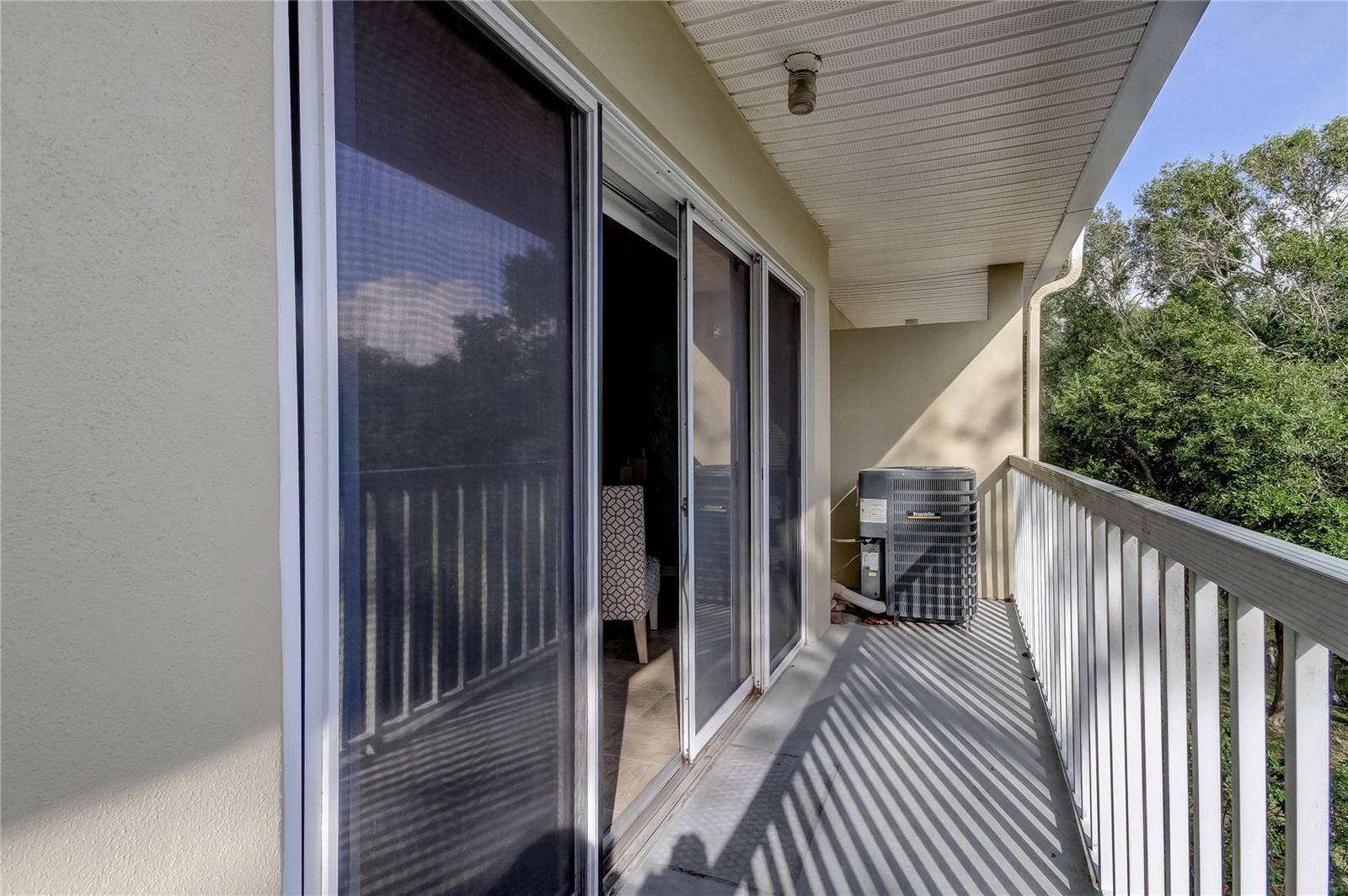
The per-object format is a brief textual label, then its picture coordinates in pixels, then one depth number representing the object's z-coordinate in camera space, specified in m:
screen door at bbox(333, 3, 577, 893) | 1.12
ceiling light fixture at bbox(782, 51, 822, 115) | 2.37
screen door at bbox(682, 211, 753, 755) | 2.66
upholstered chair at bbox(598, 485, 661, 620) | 3.59
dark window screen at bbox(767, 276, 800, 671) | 3.58
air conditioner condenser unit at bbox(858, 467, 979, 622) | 4.66
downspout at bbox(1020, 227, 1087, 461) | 5.09
